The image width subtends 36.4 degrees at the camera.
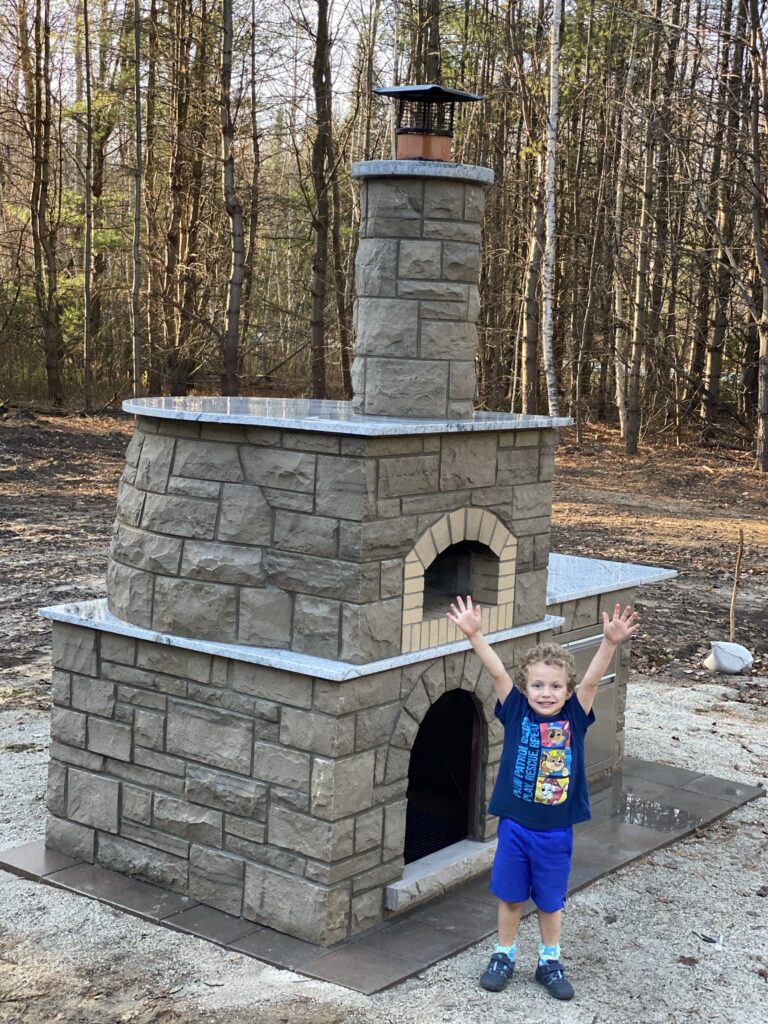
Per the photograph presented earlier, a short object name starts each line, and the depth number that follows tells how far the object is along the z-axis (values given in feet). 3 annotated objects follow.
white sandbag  34.14
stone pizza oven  17.54
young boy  16.02
